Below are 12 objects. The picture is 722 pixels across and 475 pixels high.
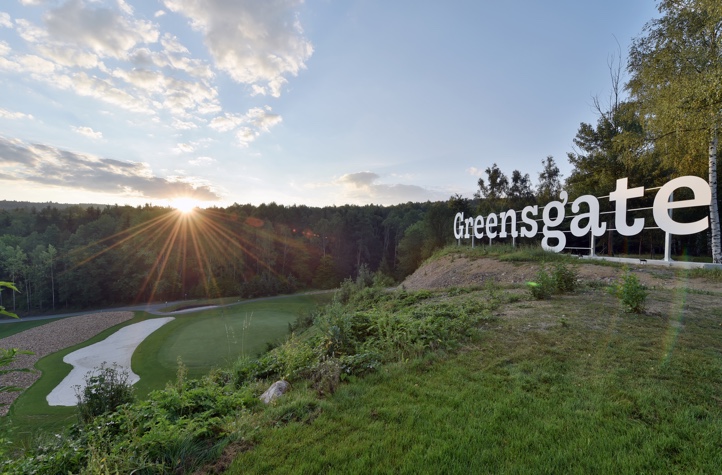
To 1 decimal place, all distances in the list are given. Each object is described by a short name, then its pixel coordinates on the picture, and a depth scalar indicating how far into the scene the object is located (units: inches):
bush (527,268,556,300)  261.2
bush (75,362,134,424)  193.2
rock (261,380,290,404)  136.9
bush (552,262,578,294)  283.9
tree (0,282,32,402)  80.5
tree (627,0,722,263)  295.6
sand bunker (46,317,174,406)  495.8
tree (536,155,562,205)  1328.7
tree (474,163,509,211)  1326.3
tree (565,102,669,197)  711.7
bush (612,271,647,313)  199.6
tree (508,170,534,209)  1332.4
